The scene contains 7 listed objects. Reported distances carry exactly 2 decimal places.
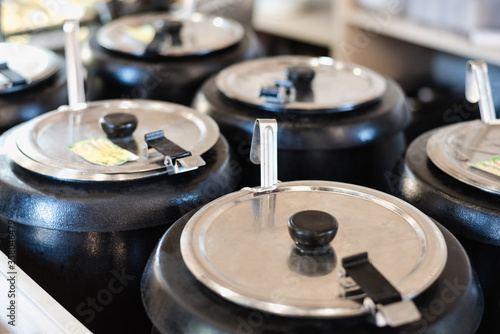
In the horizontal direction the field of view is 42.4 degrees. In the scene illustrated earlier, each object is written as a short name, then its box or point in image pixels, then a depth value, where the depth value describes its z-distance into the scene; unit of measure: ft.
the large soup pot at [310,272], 3.12
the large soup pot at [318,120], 5.46
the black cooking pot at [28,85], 5.81
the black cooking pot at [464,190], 4.22
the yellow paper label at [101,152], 4.68
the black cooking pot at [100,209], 4.37
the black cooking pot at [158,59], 6.87
